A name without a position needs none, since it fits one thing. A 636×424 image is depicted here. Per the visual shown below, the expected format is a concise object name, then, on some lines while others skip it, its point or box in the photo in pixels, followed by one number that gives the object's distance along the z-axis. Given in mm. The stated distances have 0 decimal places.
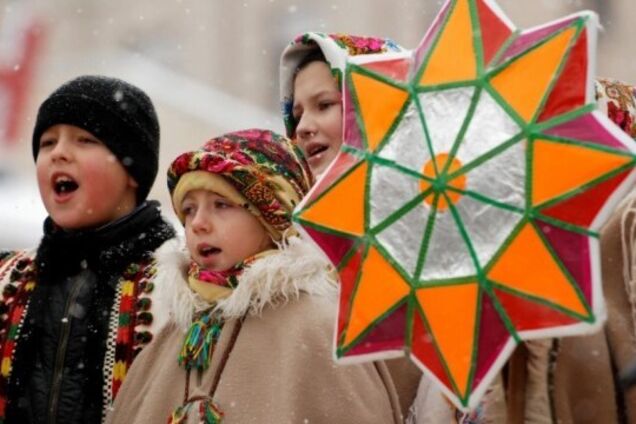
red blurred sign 25344
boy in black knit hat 6445
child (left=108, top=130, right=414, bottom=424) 5488
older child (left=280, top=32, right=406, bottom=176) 6848
